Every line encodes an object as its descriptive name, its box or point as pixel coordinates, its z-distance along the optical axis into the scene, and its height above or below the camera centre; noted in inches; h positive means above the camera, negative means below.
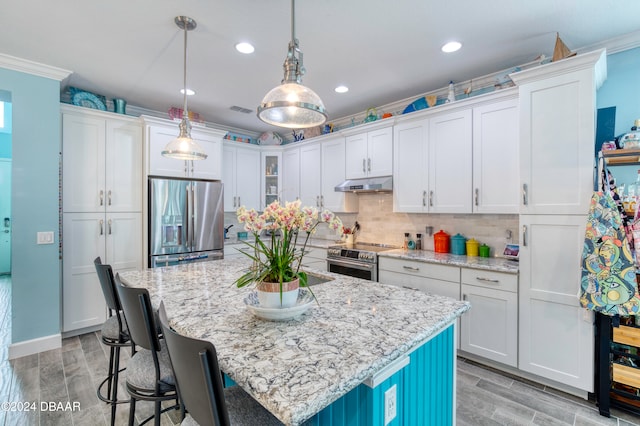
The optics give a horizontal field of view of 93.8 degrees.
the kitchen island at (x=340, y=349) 34.8 -19.5
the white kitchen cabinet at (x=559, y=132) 85.4 +24.5
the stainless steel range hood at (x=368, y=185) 143.0 +14.1
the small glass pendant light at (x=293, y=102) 57.6 +22.1
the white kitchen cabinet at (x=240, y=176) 183.9 +23.6
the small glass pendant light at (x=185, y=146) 92.9 +20.7
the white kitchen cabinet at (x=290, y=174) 192.8 +25.5
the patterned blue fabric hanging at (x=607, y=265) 75.8 -13.3
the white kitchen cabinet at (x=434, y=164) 120.6 +21.4
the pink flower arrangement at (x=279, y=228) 53.4 -2.9
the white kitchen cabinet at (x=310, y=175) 180.2 +23.1
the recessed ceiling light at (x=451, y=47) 97.9 +55.7
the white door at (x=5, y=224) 235.3 -9.7
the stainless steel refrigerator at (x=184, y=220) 142.9 -4.0
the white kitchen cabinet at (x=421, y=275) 110.2 -24.7
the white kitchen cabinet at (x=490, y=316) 98.2 -35.1
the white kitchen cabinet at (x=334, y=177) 167.2 +20.3
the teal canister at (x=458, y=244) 126.5 -13.0
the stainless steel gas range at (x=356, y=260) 134.1 -22.2
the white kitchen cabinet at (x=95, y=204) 129.1 +3.8
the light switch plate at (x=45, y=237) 116.0 -9.8
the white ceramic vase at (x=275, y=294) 53.2 -14.6
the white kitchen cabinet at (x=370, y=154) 146.3 +30.5
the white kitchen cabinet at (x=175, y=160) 145.2 +31.6
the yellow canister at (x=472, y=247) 122.5 -13.7
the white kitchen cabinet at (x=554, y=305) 86.2 -27.6
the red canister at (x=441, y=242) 131.6 -12.7
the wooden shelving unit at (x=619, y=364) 78.8 -40.4
